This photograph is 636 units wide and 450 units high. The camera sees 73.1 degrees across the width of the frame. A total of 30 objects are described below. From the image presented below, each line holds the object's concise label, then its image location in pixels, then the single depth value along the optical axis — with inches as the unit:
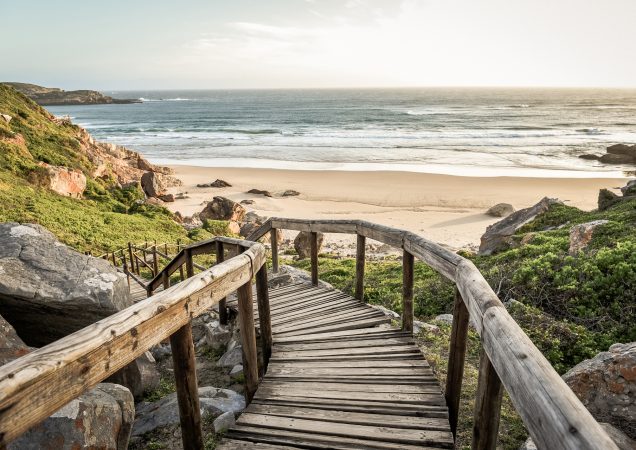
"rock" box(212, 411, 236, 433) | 143.3
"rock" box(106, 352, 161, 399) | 178.5
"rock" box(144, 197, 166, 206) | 781.4
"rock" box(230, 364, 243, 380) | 197.6
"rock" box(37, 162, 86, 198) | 635.5
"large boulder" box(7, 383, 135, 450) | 104.6
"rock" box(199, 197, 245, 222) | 771.4
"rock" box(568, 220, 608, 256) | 291.7
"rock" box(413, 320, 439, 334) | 227.3
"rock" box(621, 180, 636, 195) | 452.4
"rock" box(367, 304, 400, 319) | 233.2
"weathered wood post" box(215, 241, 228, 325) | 249.3
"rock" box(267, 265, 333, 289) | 296.1
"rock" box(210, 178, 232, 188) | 1112.1
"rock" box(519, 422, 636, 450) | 118.3
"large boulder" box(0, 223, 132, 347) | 166.9
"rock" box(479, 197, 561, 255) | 450.6
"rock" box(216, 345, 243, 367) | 211.2
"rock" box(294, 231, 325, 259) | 595.5
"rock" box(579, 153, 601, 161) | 1397.6
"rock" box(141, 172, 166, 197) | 908.0
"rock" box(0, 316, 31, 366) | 129.4
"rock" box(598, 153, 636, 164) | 1339.8
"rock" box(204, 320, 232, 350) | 239.1
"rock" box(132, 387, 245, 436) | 151.9
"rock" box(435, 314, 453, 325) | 249.6
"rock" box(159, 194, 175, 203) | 926.6
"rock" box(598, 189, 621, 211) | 442.0
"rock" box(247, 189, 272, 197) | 1025.0
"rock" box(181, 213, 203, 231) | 727.5
